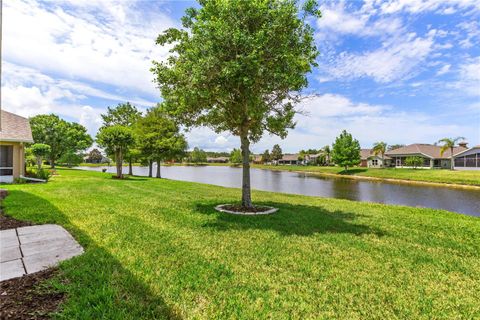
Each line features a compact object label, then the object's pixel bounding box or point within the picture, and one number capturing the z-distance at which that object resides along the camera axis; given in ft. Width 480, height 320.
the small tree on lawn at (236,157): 343.46
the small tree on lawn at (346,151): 163.32
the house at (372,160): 198.96
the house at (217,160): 449.48
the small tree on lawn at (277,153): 326.85
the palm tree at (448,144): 144.39
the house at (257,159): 381.07
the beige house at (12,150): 47.37
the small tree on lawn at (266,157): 345.02
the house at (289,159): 325.87
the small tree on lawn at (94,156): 360.69
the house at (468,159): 137.03
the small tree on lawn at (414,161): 160.63
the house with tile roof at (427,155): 162.20
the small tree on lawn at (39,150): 69.87
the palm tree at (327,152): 248.93
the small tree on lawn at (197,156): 383.37
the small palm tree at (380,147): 182.50
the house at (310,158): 300.94
